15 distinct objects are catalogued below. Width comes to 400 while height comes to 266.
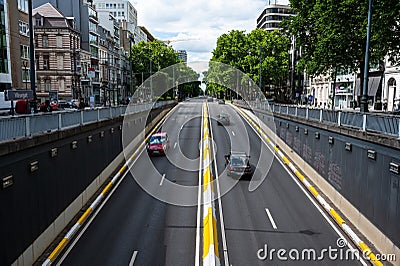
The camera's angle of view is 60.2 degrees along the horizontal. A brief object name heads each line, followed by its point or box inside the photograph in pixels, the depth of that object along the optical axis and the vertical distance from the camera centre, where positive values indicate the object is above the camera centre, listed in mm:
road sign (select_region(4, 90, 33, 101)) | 13965 +160
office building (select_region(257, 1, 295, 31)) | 133000 +32379
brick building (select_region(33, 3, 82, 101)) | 65750 +7741
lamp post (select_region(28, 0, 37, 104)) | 16562 +2076
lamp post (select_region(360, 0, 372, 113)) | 19938 +1243
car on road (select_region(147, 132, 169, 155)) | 31516 -4267
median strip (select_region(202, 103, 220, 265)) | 13198 -5941
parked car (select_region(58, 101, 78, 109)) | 43031 -883
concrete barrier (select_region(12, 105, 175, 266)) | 12547 -5583
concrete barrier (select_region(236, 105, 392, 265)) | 13438 -5696
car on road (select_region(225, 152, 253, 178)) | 23828 -4689
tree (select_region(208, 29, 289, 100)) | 71188 +10017
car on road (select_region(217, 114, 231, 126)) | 48812 -3073
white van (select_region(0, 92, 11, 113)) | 37481 -549
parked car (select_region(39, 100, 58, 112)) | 21178 -560
